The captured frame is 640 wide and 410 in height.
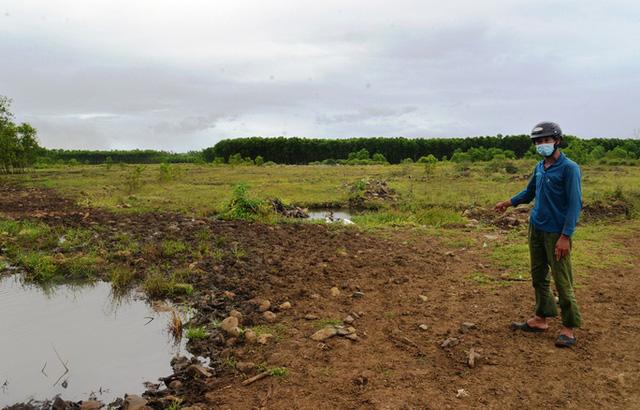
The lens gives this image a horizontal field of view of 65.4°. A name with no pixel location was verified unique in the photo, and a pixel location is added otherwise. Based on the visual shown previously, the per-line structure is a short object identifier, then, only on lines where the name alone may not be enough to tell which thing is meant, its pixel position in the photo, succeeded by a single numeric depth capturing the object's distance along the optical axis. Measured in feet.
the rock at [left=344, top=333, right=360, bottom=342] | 16.18
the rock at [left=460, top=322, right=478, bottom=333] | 16.61
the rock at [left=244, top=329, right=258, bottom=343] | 16.38
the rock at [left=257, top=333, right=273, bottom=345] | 16.21
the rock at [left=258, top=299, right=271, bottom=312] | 19.29
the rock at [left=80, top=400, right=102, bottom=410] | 12.86
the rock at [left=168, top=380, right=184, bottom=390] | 13.79
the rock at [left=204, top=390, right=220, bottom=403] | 12.85
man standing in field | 14.88
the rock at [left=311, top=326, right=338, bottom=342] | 16.33
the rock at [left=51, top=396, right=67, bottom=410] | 12.79
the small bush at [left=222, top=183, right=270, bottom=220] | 40.52
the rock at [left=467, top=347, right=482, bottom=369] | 14.07
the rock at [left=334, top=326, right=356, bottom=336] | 16.60
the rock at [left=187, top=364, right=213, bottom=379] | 14.21
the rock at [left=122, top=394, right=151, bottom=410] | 12.43
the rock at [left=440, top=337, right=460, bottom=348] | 15.44
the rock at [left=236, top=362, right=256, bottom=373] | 14.40
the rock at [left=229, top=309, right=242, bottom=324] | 18.23
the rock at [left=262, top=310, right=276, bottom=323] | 18.25
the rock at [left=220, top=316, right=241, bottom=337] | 16.93
